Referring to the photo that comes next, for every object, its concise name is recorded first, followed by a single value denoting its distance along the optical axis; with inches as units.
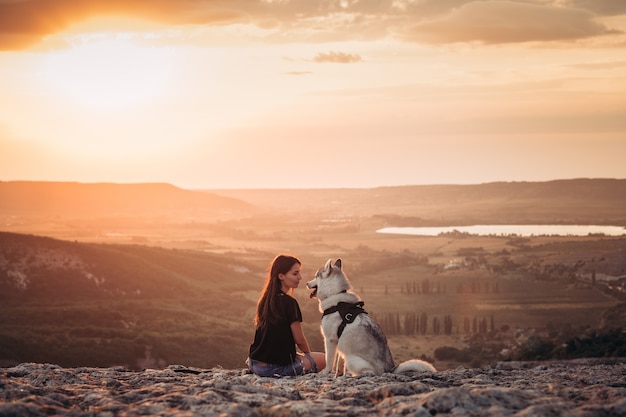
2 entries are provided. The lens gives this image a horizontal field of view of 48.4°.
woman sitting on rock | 507.2
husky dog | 498.9
